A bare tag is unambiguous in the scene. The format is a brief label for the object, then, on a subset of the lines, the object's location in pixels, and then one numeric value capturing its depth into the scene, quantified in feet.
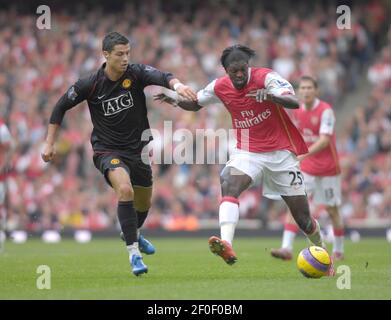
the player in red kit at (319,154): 47.39
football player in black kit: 34.81
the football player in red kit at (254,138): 34.60
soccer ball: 33.45
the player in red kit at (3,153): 50.57
